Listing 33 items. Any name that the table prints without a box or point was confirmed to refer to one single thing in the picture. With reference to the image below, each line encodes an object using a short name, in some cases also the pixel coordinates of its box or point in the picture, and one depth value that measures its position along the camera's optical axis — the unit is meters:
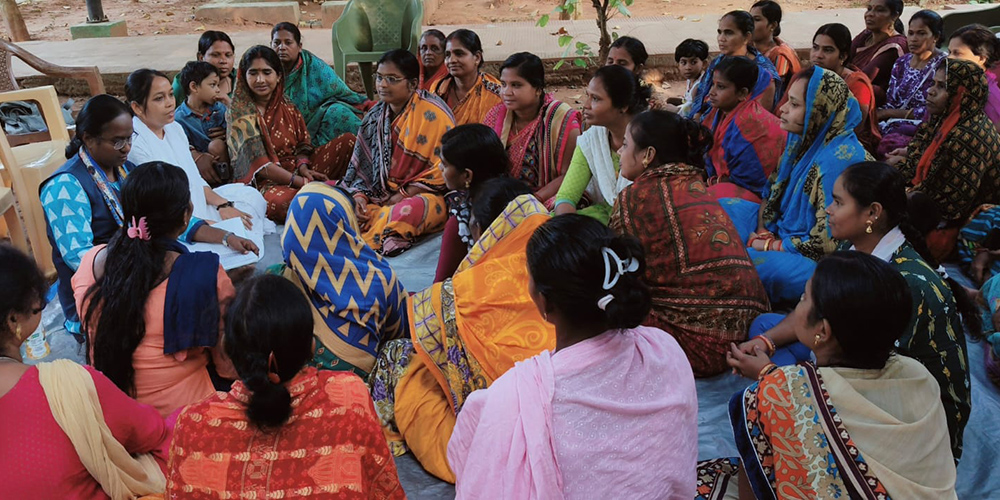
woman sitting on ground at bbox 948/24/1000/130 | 4.56
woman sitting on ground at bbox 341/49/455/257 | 4.46
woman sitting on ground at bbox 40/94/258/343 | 3.04
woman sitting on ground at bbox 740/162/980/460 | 2.22
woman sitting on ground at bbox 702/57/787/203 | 4.10
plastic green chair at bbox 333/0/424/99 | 6.60
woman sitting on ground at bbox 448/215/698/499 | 1.54
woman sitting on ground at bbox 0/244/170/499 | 1.68
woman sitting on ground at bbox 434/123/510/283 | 3.15
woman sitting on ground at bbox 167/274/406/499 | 1.61
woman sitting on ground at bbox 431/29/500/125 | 4.86
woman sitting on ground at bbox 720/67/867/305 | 3.31
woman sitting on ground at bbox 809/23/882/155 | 4.88
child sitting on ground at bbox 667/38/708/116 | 5.38
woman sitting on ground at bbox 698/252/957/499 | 1.71
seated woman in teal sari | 5.45
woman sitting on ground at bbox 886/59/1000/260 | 3.65
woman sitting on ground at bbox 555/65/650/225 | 3.75
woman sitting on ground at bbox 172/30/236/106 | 5.16
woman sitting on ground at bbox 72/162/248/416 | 2.30
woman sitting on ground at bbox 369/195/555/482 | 2.37
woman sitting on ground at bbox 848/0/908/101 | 5.66
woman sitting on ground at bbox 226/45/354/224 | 4.77
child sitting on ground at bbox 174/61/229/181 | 4.73
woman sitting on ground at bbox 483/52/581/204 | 4.28
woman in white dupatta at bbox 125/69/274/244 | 3.71
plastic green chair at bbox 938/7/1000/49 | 7.05
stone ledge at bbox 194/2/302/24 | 11.03
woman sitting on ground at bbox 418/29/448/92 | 5.15
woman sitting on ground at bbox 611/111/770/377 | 2.70
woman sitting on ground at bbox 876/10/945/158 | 4.96
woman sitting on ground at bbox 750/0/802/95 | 5.48
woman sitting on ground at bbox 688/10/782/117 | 4.86
